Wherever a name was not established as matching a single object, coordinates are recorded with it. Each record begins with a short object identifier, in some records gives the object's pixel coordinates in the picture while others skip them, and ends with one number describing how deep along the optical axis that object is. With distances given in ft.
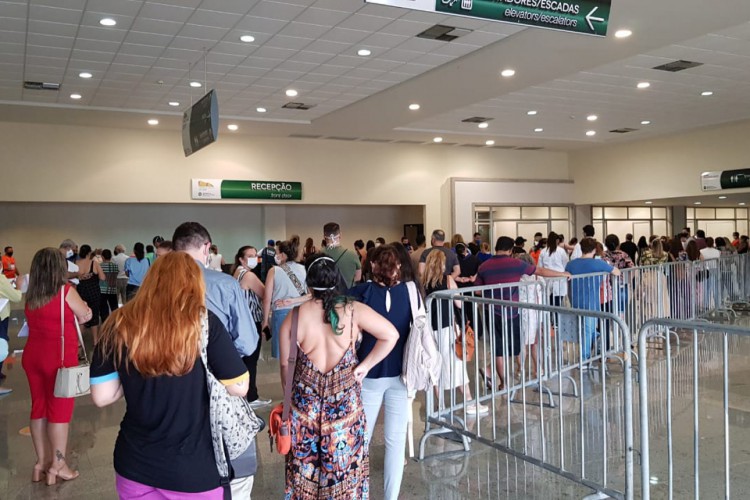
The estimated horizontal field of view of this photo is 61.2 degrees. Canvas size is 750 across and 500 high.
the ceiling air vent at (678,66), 35.65
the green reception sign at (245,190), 54.08
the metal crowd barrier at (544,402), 14.01
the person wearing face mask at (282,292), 19.90
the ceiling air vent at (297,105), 44.08
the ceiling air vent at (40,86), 36.76
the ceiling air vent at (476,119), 50.70
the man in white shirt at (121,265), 47.91
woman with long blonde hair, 16.92
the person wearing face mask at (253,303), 20.59
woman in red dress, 14.46
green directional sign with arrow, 16.02
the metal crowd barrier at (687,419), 10.87
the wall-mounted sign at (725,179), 54.95
